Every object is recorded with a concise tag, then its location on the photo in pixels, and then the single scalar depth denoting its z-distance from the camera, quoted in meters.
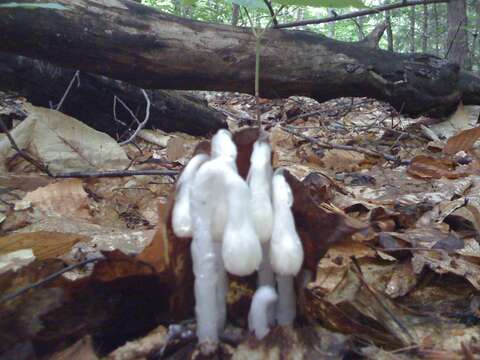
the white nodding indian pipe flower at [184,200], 0.26
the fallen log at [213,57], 0.79
